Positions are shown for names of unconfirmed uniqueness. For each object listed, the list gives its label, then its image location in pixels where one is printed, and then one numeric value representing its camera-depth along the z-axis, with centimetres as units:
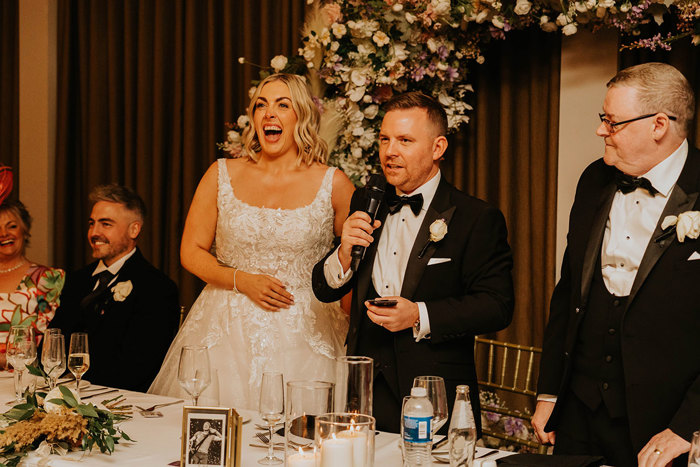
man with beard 344
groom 260
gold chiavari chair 335
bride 320
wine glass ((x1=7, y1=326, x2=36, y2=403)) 256
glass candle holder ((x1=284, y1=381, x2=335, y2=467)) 172
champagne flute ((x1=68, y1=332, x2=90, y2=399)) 252
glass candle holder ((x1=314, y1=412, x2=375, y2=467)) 154
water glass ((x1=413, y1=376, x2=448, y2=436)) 192
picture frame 187
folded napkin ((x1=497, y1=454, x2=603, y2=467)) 186
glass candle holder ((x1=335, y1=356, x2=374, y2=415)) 191
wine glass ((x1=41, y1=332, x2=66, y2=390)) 252
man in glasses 223
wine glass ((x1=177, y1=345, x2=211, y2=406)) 205
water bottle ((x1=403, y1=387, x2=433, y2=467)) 181
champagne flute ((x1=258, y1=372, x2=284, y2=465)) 192
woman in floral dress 381
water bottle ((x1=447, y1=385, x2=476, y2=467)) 184
